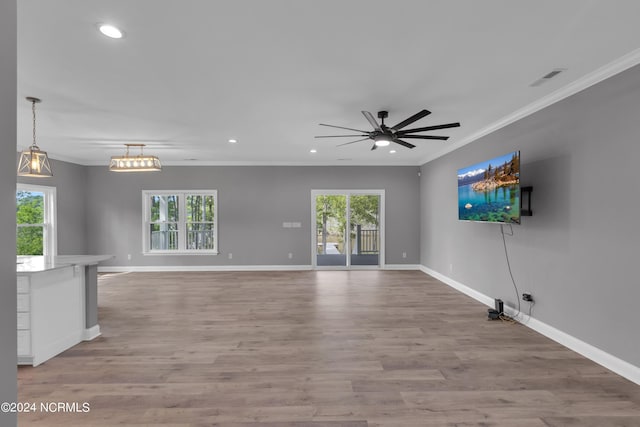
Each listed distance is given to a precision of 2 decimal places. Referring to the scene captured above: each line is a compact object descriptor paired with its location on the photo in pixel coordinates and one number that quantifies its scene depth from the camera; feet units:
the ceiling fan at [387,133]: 10.95
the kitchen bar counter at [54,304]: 9.40
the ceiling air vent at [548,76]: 9.13
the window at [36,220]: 20.04
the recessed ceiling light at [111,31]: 6.90
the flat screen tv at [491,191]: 11.49
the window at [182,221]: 25.18
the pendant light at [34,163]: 10.54
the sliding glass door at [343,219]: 25.34
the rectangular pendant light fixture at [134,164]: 17.58
